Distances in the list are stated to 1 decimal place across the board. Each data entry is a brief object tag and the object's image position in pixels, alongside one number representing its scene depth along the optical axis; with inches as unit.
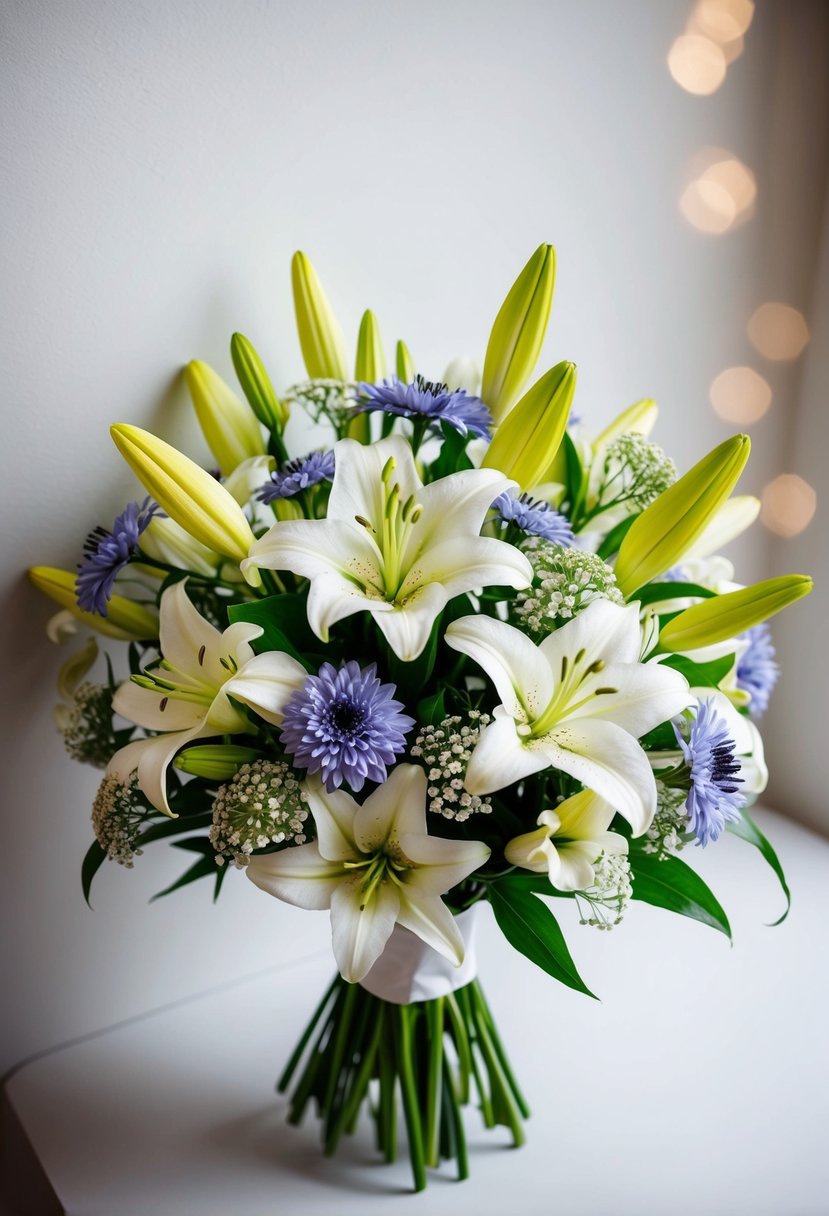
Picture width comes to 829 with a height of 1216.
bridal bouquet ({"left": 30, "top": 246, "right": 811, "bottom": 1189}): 22.8
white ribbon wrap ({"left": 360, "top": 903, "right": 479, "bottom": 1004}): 28.2
